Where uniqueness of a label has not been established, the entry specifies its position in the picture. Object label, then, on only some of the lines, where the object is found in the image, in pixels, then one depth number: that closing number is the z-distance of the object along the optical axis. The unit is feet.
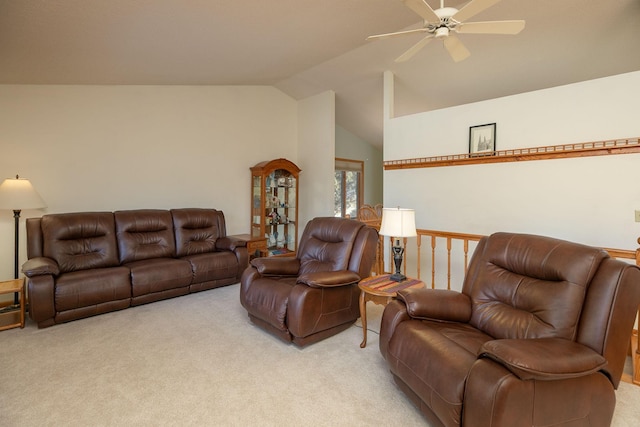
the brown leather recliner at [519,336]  4.33
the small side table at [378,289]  7.77
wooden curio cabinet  17.08
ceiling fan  6.40
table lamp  8.47
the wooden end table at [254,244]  15.11
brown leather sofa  9.73
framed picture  11.79
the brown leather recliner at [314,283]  8.20
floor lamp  10.39
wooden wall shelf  9.24
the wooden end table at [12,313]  9.46
